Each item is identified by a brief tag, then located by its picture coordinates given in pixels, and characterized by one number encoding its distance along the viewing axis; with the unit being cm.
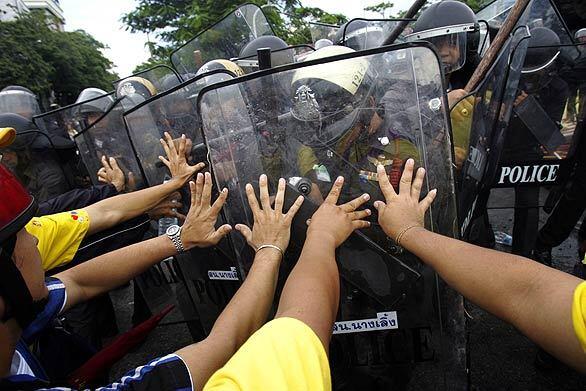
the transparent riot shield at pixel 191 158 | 194
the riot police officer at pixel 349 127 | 130
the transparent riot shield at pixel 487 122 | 158
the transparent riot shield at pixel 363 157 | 127
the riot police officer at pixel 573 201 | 251
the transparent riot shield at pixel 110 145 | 252
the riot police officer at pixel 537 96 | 239
